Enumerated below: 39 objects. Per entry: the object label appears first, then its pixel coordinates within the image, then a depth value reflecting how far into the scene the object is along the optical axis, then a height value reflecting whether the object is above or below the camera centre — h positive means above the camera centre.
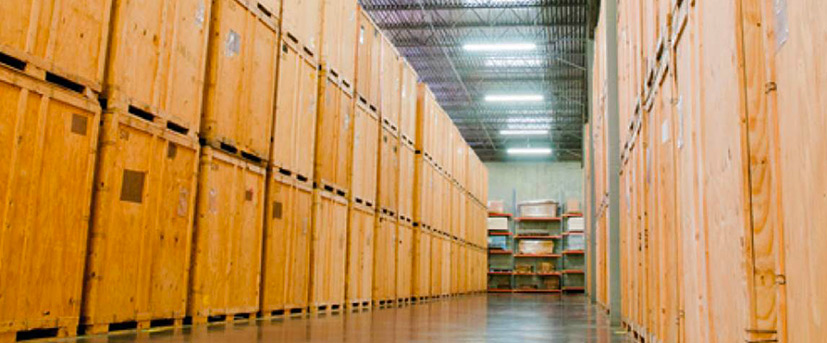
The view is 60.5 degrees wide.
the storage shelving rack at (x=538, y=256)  35.06 +1.01
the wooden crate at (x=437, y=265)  18.67 +0.19
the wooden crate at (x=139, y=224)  5.97 +0.35
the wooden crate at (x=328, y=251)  10.45 +0.27
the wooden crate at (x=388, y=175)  13.90 +1.92
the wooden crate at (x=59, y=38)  5.04 +1.68
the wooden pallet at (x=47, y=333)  5.21 -0.55
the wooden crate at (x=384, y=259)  13.41 +0.21
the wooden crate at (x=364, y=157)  12.30 +2.02
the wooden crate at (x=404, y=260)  15.03 +0.23
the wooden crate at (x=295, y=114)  9.42 +2.12
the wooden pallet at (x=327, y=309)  10.41 -0.61
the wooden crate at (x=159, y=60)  6.19 +1.92
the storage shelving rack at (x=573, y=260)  34.59 +0.77
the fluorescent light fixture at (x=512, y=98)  26.95 +6.69
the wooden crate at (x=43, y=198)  4.95 +0.45
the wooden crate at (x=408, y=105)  15.48 +3.69
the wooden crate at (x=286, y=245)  9.09 +0.30
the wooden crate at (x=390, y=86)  13.91 +3.72
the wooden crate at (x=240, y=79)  7.87 +2.20
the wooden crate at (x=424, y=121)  17.17 +3.64
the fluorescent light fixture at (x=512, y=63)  23.97 +7.19
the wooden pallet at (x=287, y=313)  9.02 -0.61
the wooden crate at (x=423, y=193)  16.97 +1.94
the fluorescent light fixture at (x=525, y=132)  34.41 +6.86
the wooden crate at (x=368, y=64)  12.58 +3.74
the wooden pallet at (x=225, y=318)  7.49 -0.60
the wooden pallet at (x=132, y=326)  5.87 -0.57
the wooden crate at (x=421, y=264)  16.61 +0.18
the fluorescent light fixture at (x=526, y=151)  35.88 +6.27
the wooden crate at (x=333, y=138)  10.78 +2.06
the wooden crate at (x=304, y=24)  9.56 +3.41
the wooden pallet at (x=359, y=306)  11.76 -0.62
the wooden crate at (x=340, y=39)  10.91 +3.67
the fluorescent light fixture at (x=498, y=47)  20.86 +6.67
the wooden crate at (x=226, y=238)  7.57 +0.31
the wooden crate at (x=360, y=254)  11.94 +0.26
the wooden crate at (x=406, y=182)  15.48 +1.97
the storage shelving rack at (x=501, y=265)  35.44 +0.42
